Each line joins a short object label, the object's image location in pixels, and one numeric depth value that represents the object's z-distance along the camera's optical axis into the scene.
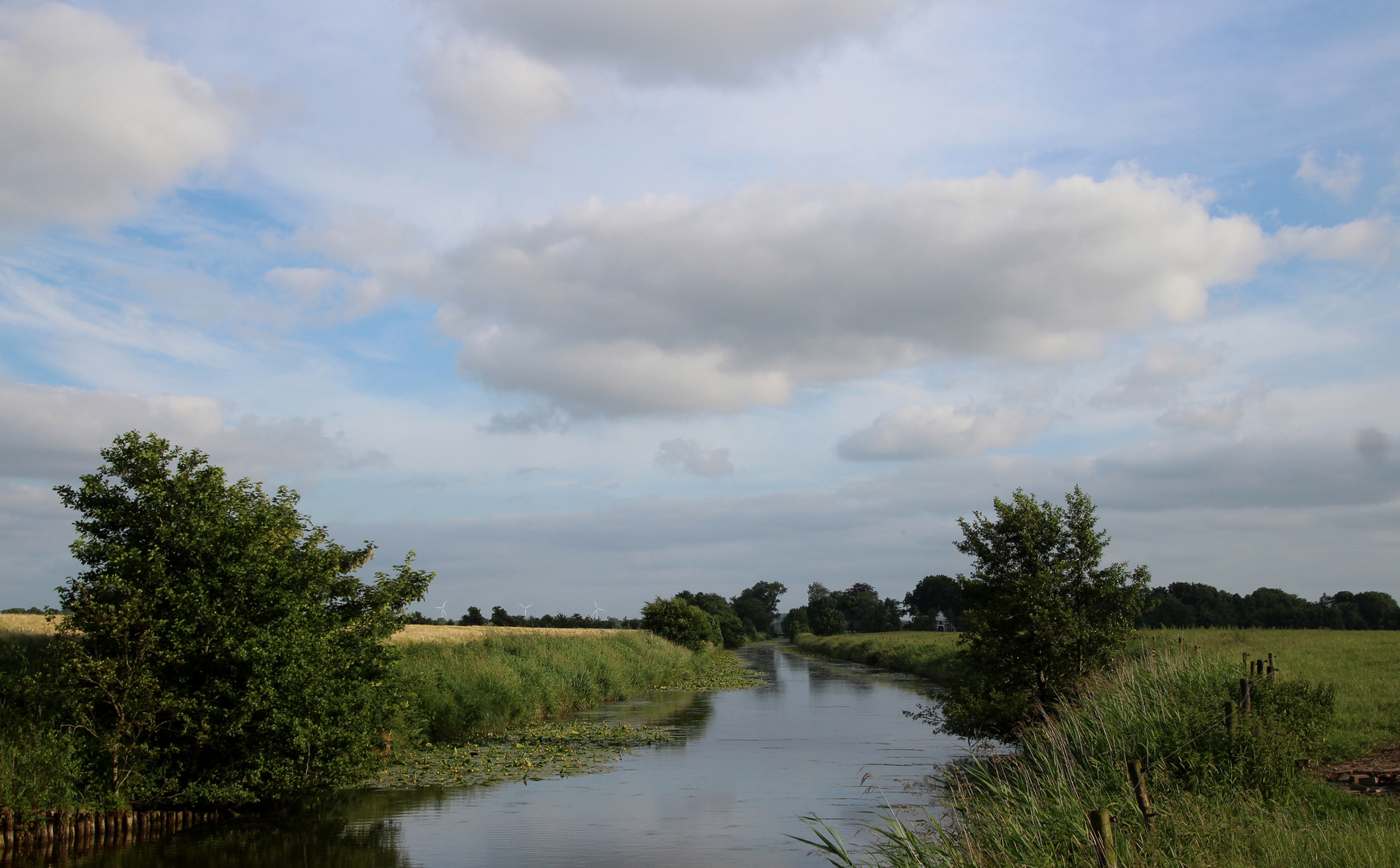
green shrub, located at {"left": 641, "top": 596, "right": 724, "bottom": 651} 67.75
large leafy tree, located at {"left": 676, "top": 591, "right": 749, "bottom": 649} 124.56
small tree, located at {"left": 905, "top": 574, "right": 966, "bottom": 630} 153.12
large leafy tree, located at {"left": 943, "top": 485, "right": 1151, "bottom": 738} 18.02
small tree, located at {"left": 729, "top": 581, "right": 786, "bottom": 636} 183.88
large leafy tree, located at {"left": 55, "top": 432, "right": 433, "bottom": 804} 14.62
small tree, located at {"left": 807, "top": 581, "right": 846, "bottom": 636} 137.38
